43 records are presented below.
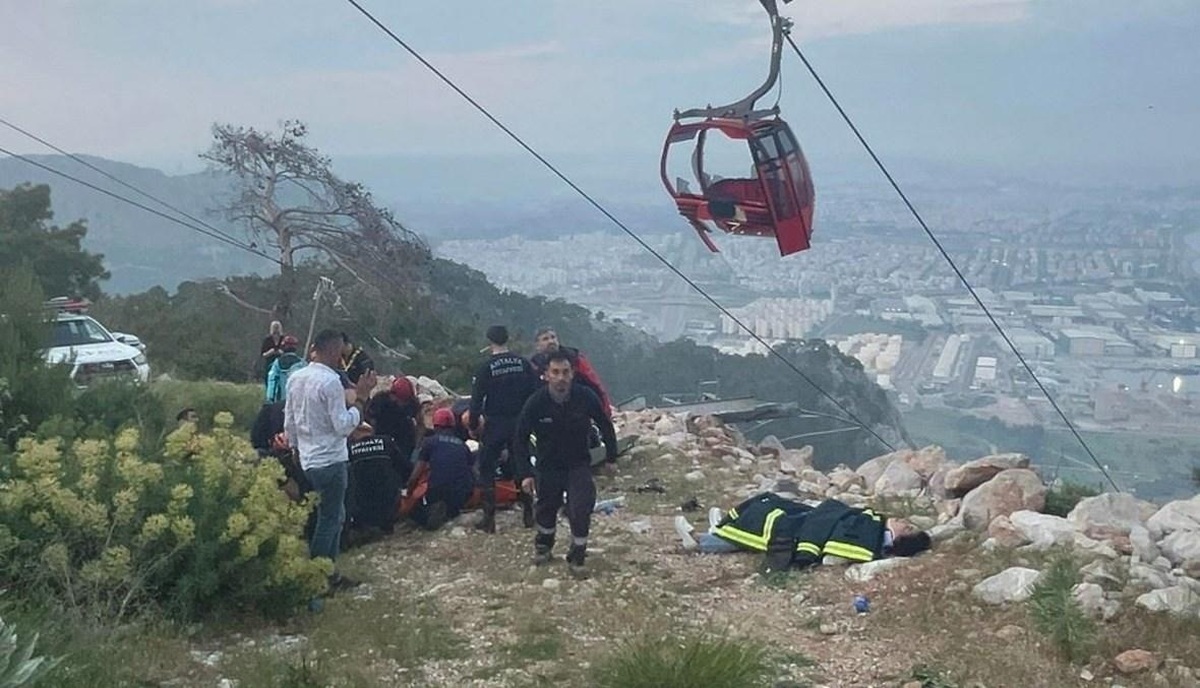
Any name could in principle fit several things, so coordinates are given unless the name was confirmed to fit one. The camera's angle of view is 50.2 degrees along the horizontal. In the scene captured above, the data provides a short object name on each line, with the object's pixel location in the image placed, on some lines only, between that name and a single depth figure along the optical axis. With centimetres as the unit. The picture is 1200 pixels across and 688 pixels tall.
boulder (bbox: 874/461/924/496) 1190
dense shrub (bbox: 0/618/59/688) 462
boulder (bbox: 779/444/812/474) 1351
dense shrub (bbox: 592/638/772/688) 571
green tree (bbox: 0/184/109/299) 3094
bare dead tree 2508
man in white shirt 785
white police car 1688
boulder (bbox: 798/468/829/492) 1258
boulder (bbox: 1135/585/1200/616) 711
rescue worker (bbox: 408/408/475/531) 1052
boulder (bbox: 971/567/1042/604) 763
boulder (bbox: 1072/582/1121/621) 723
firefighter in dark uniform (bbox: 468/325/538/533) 994
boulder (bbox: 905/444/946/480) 1252
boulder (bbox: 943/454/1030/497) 1091
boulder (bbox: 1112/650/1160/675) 656
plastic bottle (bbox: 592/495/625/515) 1113
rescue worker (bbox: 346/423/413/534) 991
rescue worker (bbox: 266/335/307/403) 1132
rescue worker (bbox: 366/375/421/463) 1070
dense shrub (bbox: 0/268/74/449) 962
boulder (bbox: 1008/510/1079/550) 868
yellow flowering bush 683
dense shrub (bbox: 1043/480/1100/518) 1007
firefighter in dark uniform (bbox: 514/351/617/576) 859
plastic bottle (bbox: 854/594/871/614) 793
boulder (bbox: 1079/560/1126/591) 766
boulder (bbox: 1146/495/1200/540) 873
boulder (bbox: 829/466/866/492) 1234
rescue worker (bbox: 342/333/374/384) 1102
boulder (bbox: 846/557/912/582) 855
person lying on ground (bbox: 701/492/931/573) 896
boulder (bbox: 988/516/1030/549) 882
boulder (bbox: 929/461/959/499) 1113
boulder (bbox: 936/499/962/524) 1000
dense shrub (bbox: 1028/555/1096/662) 674
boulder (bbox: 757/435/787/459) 1501
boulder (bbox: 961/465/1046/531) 954
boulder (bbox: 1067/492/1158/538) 909
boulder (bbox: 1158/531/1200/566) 825
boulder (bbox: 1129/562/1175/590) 760
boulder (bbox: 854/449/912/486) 1279
